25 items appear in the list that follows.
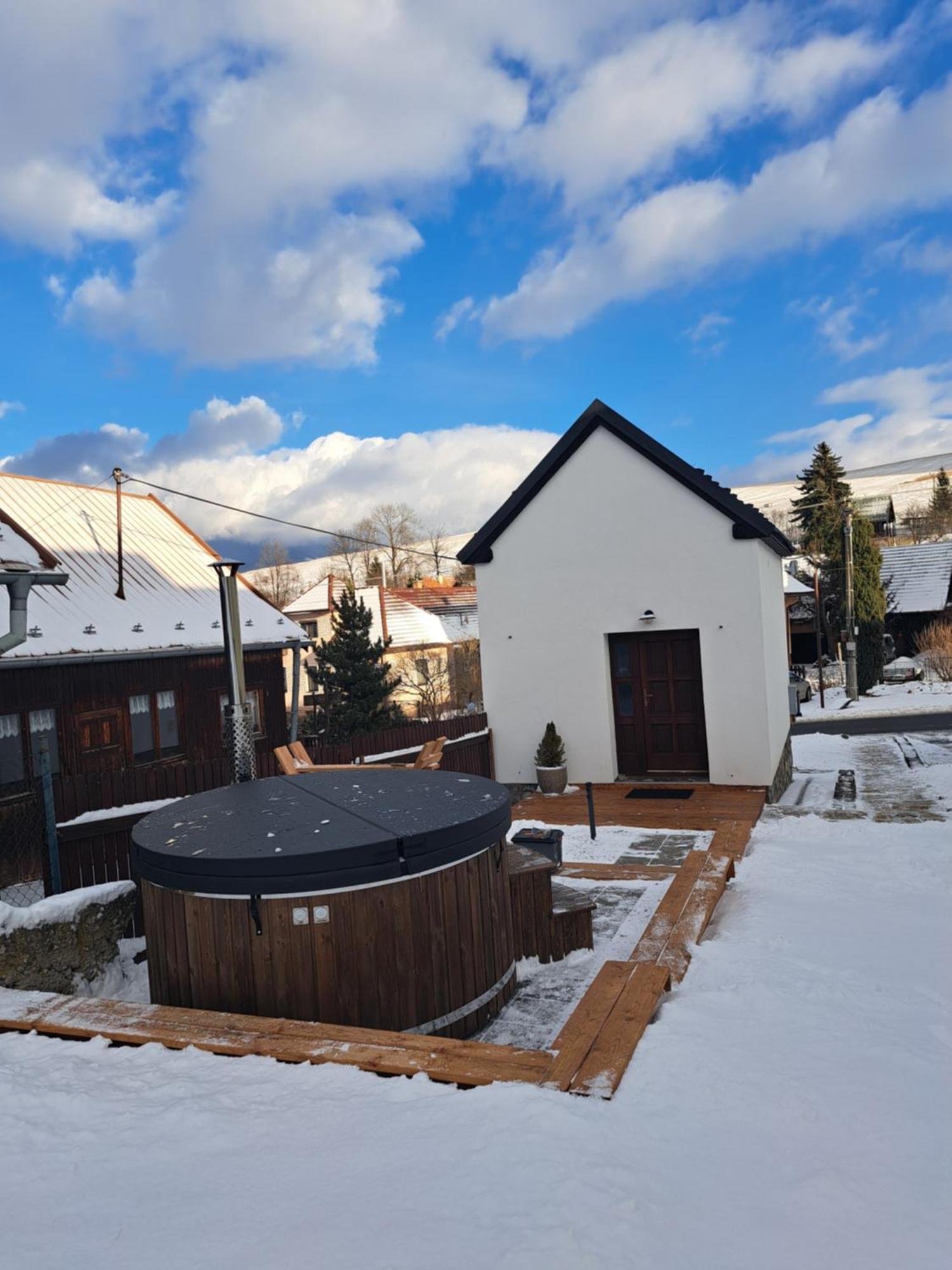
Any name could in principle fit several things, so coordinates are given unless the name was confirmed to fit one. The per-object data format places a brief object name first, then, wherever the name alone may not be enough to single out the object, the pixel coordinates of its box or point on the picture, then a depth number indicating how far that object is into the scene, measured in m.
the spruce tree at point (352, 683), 21.39
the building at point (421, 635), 31.53
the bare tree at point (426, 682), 29.30
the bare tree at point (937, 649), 26.78
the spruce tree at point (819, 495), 40.69
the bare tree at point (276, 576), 71.81
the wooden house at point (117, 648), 11.36
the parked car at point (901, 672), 28.67
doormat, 10.47
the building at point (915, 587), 31.80
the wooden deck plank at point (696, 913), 4.99
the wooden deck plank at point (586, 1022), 3.49
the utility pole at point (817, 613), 28.09
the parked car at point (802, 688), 26.02
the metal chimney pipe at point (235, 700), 6.89
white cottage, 10.52
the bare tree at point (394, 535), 65.38
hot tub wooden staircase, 5.57
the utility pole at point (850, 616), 25.36
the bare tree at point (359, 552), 66.12
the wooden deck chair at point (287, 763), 8.89
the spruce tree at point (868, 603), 28.50
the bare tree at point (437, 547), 68.76
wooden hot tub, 4.26
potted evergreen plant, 11.19
